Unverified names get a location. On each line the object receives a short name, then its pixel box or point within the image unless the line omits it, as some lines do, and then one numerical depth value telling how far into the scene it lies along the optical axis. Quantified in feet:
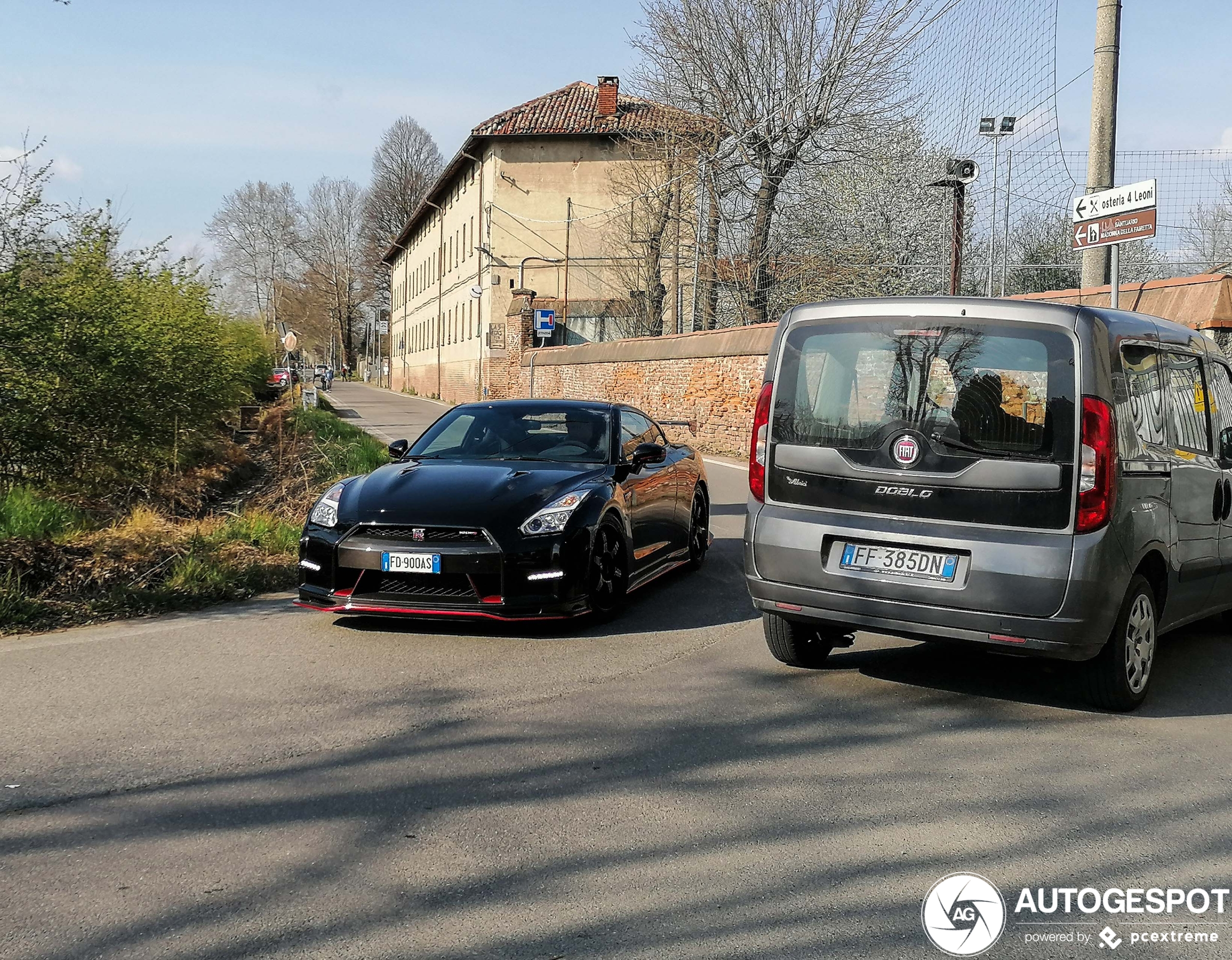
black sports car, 22.53
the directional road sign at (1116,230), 31.30
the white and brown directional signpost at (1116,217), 31.22
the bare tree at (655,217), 109.19
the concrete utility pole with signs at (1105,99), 38.22
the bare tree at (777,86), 101.96
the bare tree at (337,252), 328.70
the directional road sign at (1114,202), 31.17
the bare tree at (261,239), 319.88
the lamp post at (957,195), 50.67
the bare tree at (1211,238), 62.39
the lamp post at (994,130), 57.88
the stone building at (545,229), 146.92
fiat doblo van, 17.29
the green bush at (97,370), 33.17
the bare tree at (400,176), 299.38
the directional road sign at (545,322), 137.80
